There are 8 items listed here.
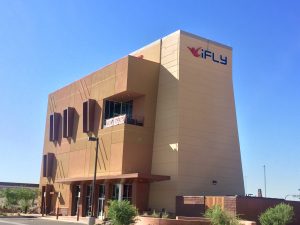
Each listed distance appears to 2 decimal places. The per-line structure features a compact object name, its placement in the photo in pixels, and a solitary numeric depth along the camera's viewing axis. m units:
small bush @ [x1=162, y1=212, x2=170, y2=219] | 25.97
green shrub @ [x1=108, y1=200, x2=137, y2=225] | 20.68
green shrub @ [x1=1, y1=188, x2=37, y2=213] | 43.58
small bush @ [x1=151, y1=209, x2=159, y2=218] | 25.98
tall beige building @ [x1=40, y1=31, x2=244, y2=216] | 29.82
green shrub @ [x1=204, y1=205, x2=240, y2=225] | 19.41
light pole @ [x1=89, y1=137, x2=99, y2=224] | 25.31
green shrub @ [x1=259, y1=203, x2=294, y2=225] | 21.43
